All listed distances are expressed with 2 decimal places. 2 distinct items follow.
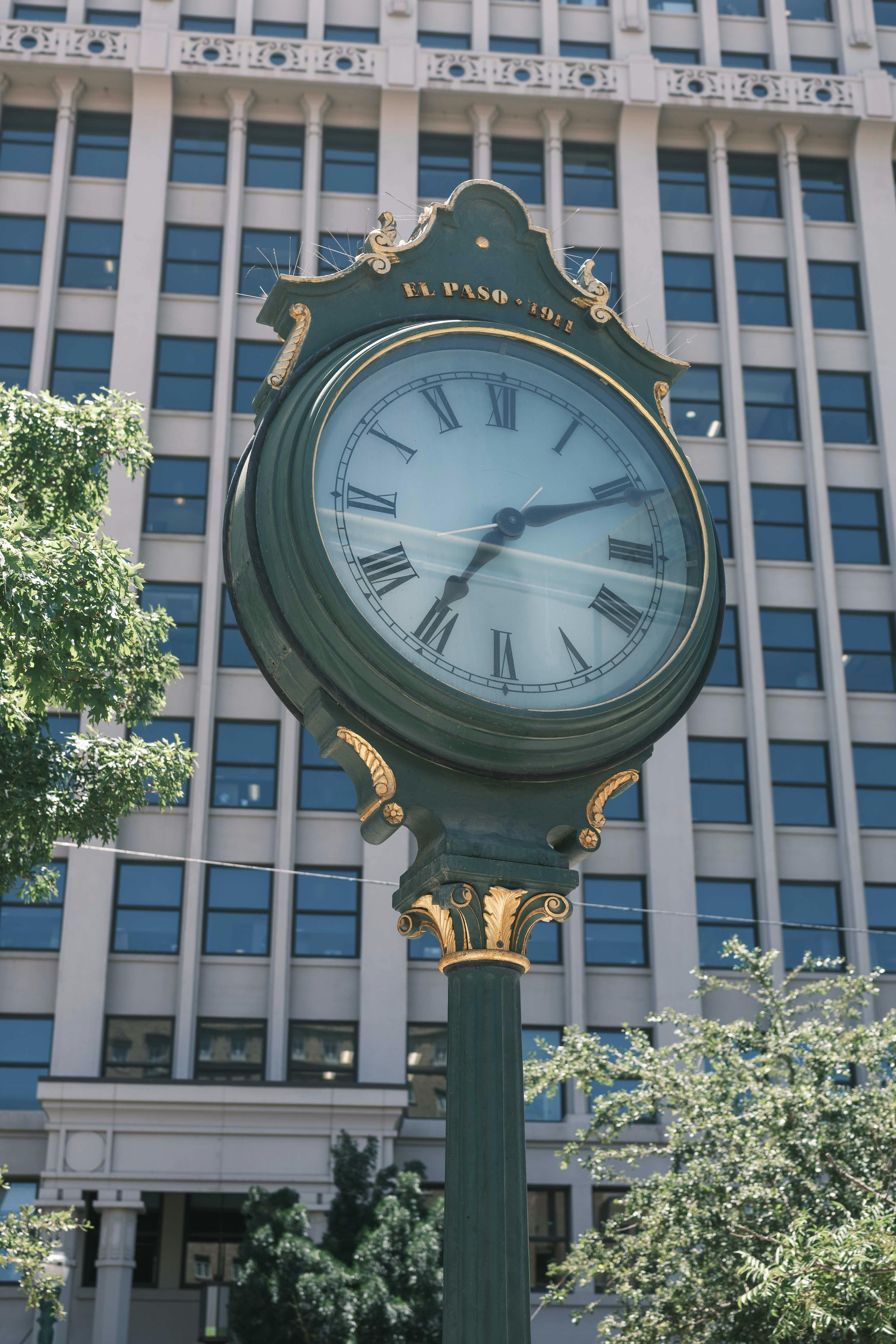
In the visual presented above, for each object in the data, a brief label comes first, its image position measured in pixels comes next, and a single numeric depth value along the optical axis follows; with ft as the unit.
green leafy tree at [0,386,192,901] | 28.48
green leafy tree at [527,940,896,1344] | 38.01
